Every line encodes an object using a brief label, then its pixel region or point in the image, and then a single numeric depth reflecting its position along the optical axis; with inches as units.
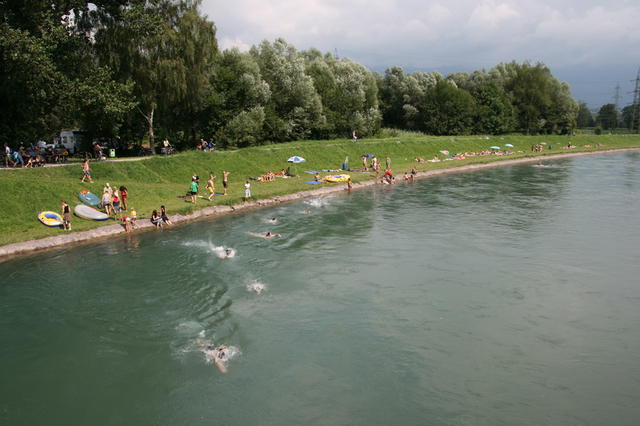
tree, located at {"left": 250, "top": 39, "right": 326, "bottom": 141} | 2901.1
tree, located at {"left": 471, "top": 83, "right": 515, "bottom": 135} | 4377.5
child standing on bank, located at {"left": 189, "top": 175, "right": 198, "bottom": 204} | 1630.2
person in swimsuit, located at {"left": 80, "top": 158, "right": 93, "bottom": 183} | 1635.1
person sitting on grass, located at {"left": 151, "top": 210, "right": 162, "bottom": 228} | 1433.3
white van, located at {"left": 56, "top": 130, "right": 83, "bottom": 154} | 2340.1
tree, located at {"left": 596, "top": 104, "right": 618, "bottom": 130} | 6993.1
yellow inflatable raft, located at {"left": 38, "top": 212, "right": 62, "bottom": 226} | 1334.9
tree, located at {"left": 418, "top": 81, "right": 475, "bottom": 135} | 4175.7
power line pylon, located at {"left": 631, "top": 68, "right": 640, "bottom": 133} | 6082.7
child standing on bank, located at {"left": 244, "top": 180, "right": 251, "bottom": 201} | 1765.5
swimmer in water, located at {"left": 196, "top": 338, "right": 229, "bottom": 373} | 713.0
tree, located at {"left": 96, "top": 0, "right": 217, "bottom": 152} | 1931.6
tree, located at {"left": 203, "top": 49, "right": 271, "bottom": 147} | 2524.6
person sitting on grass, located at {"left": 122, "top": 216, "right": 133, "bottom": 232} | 1384.1
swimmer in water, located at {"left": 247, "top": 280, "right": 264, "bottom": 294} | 983.6
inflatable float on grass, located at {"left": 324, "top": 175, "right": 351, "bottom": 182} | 2226.1
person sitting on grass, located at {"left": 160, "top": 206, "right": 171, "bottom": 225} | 1450.5
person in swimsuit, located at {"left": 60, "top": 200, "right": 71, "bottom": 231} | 1319.5
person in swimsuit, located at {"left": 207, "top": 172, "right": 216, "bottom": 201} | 1728.2
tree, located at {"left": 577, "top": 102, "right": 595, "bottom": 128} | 7731.3
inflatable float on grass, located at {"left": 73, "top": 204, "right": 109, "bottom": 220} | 1409.9
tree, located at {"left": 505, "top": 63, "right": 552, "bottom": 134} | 4739.2
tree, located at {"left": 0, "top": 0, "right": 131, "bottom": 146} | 1536.7
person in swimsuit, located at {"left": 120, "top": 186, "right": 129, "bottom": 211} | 1512.1
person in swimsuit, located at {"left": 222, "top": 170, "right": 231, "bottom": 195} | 1827.0
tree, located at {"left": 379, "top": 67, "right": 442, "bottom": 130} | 4347.9
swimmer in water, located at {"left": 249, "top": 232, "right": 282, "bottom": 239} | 1359.5
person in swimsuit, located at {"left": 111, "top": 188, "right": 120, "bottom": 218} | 1438.2
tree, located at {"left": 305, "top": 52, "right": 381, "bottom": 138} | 3307.1
